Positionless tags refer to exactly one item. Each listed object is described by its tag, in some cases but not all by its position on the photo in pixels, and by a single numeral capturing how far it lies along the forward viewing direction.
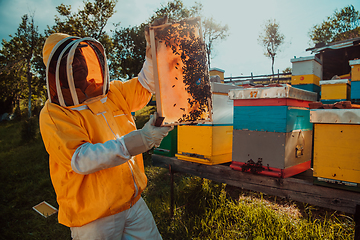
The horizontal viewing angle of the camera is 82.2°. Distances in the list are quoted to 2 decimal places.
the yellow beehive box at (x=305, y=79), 6.02
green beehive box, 3.70
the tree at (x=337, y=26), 23.75
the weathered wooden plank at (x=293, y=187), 1.80
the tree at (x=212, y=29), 20.91
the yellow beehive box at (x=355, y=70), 3.19
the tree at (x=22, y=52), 14.12
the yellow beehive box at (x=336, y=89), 3.90
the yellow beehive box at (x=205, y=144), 2.91
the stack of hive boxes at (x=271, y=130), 2.14
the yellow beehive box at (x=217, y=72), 7.68
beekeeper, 1.29
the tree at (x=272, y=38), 20.80
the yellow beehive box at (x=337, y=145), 1.77
